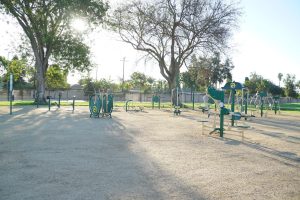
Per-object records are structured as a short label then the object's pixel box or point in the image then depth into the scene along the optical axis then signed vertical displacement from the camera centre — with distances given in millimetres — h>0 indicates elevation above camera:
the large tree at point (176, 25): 32469 +7901
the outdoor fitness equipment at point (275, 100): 25222 -21
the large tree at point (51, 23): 29078 +7433
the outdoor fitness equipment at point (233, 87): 12511 +501
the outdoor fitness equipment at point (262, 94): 21078 +377
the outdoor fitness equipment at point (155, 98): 30422 +36
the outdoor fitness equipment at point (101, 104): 17391 -384
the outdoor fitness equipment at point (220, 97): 9990 +67
